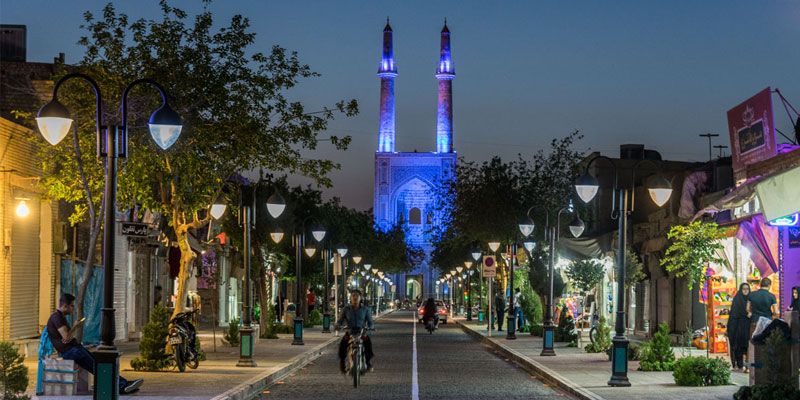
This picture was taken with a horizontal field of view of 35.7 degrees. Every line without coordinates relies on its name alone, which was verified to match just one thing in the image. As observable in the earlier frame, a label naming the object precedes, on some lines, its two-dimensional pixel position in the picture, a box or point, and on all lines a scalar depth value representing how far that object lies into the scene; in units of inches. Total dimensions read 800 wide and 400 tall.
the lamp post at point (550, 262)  1236.5
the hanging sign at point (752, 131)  1022.4
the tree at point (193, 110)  959.0
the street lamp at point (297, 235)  1117.7
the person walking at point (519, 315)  2075.5
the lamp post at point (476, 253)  2377.7
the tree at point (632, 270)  1521.9
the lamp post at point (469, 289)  3075.3
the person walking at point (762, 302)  919.0
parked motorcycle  928.9
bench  721.6
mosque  6013.8
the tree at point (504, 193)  2148.1
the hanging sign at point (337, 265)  2083.0
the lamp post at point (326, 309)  2060.8
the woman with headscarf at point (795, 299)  920.9
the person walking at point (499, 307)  2156.3
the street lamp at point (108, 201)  589.3
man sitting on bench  721.6
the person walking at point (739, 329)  956.6
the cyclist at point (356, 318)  944.3
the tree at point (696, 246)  1055.0
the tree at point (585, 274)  1620.3
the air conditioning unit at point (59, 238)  1200.8
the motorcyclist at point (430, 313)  2162.9
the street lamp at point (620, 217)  829.8
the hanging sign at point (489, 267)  1947.6
